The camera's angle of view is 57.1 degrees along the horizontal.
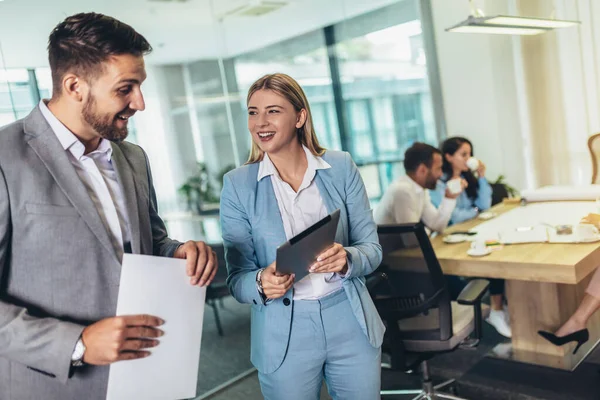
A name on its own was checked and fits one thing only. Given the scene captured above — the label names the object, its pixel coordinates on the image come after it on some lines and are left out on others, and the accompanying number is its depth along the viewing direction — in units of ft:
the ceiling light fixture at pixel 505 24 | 10.94
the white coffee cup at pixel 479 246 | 8.75
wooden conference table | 7.93
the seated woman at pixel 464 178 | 13.16
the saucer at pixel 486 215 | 12.43
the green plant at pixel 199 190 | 11.19
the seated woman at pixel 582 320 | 9.32
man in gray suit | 3.58
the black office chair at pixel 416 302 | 8.01
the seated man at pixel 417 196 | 10.59
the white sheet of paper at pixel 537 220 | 9.38
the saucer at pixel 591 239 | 8.63
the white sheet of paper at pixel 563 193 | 12.40
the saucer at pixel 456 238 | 9.98
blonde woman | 5.51
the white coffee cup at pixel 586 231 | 8.71
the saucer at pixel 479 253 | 8.71
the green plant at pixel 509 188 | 15.97
